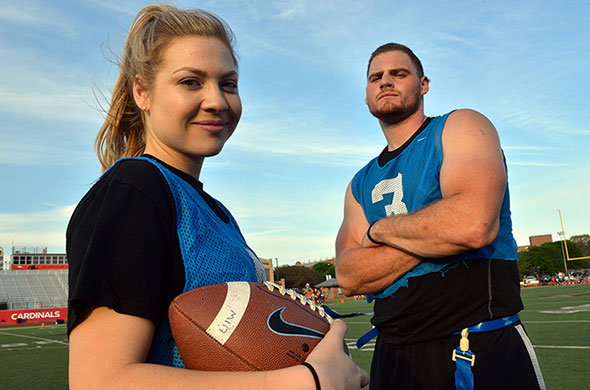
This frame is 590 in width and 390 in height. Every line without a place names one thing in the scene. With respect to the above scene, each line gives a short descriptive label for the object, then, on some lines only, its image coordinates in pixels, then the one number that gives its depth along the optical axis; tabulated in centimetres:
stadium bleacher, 3958
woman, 92
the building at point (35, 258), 7545
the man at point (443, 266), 205
